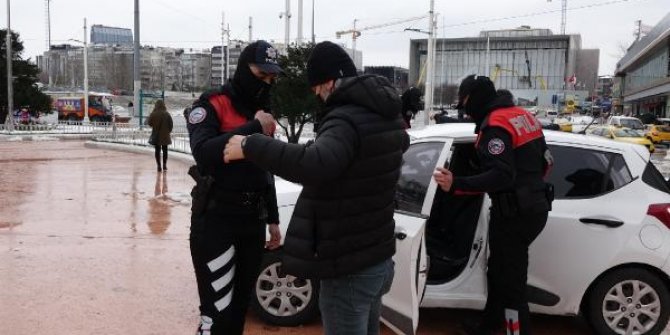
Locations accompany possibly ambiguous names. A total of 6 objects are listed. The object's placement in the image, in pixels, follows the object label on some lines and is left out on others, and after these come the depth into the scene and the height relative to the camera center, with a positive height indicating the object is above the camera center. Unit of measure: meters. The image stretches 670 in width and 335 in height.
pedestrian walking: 14.46 -0.60
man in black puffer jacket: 2.36 -0.29
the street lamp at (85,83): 40.54 +0.85
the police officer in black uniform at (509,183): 3.84 -0.45
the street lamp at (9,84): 29.19 +0.47
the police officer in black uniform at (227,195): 3.18 -0.47
